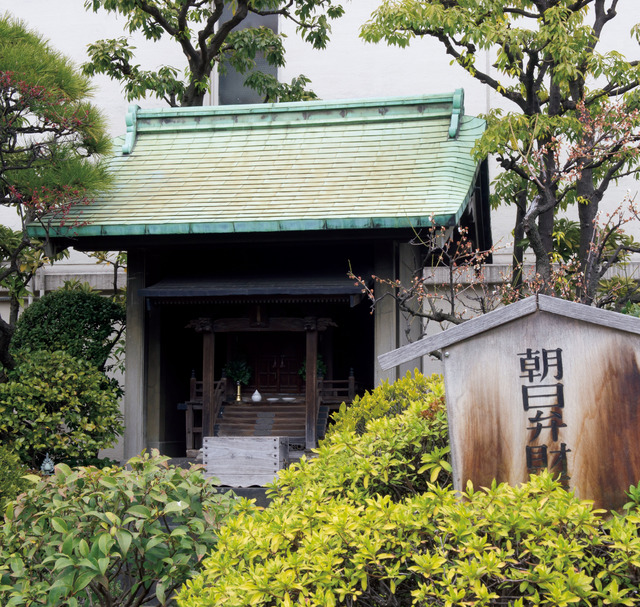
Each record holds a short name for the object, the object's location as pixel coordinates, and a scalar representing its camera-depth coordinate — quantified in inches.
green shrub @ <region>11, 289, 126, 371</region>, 462.3
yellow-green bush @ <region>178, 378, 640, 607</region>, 145.3
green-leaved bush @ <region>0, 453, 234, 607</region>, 185.9
